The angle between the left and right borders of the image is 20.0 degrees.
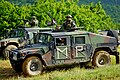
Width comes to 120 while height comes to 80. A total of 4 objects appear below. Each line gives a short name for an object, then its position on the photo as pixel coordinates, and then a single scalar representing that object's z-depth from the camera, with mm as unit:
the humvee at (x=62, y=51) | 11688
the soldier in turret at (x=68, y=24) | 13469
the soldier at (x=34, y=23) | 16953
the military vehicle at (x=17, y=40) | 15992
